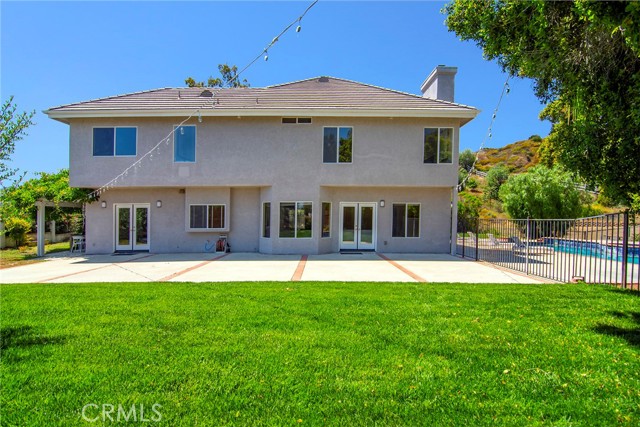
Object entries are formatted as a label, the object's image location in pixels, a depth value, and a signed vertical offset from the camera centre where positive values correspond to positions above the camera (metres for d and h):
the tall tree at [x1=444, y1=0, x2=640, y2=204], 5.24 +2.35
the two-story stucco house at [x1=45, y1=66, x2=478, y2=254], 15.20 +2.60
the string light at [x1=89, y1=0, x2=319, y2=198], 15.18 +2.57
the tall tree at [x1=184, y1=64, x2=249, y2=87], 31.63 +11.97
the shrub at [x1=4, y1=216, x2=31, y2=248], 18.25 -1.22
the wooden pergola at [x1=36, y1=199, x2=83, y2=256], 15.59 -0.69
